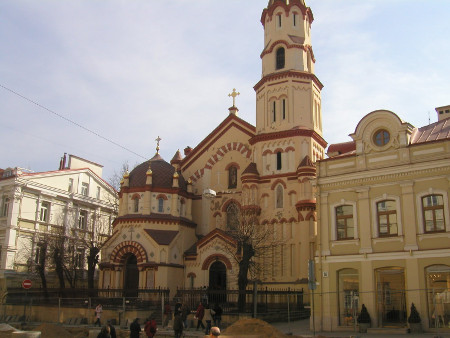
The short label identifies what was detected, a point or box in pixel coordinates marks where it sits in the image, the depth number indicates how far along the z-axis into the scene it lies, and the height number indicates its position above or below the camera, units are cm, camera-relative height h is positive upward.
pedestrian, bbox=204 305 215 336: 2655 -139
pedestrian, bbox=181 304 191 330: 2698 -136
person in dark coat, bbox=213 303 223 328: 2600 -138
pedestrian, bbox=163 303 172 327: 2898 -157
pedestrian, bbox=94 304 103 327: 3032 -163
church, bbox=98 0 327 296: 3725 +743
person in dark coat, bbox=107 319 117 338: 1692 -154
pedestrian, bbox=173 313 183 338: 2216 -168
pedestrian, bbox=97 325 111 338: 1580 -146
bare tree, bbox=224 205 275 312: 3114 +303
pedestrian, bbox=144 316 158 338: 1936 -158
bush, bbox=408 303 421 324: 2284 -111
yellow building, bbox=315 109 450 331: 2388 +327
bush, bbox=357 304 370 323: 2417 -121
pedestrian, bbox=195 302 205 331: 2692 -140
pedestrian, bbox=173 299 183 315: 2448 -105
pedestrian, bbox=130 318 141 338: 1823 -154
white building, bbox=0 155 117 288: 4312 +705
